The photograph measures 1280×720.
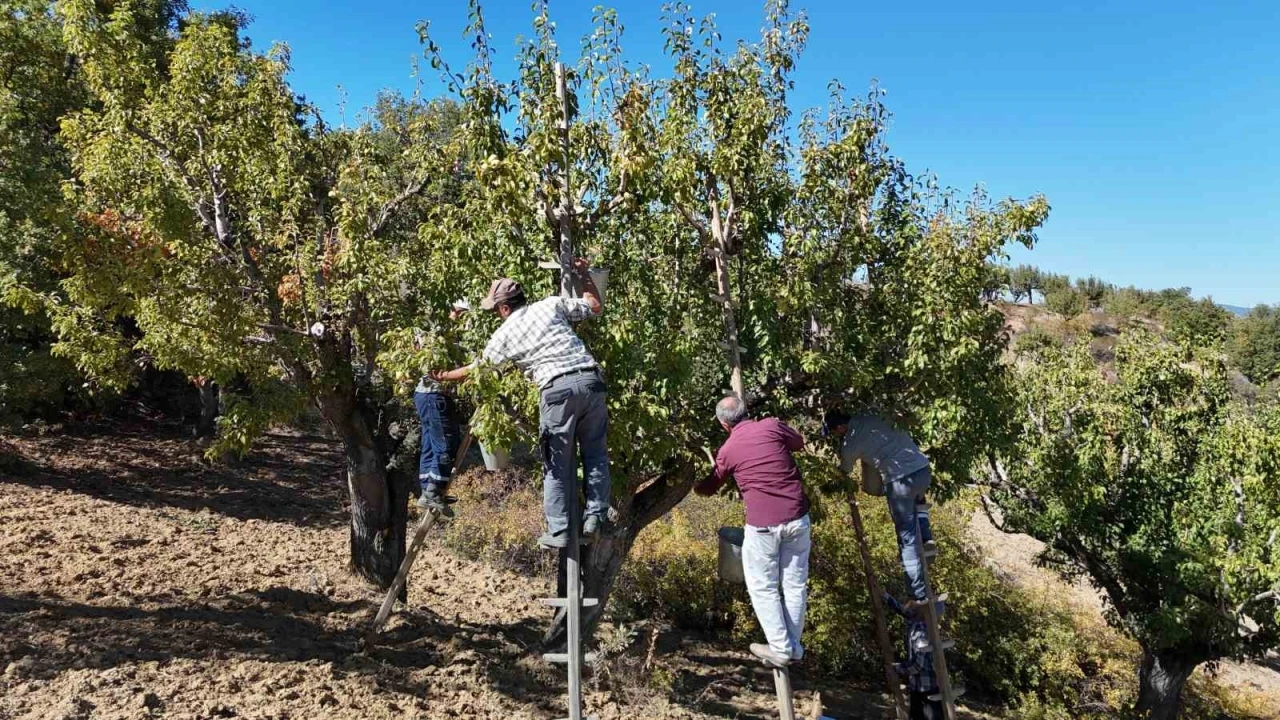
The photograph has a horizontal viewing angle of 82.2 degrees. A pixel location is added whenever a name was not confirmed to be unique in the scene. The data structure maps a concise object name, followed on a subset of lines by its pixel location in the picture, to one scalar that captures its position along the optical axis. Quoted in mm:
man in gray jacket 5633
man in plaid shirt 4414
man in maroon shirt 4633
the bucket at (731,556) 5184
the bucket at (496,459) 4999
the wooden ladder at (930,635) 5695
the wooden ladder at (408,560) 5809
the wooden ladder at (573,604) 4168
